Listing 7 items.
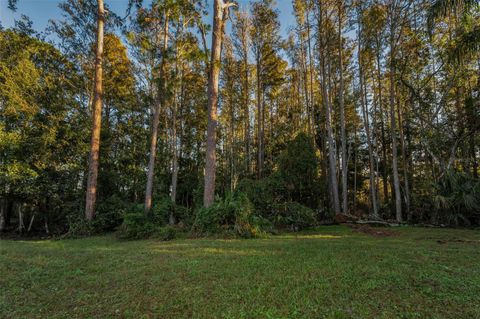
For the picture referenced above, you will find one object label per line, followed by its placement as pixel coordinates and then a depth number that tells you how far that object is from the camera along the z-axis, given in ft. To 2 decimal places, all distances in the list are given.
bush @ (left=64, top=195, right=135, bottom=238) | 30.45
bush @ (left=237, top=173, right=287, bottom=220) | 31.50
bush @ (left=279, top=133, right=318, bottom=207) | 39.29
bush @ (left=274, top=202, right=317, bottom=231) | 28.50
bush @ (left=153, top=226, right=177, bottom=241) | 23.39
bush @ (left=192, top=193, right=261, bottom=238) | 22.75
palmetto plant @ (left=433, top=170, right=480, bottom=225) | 26.68
